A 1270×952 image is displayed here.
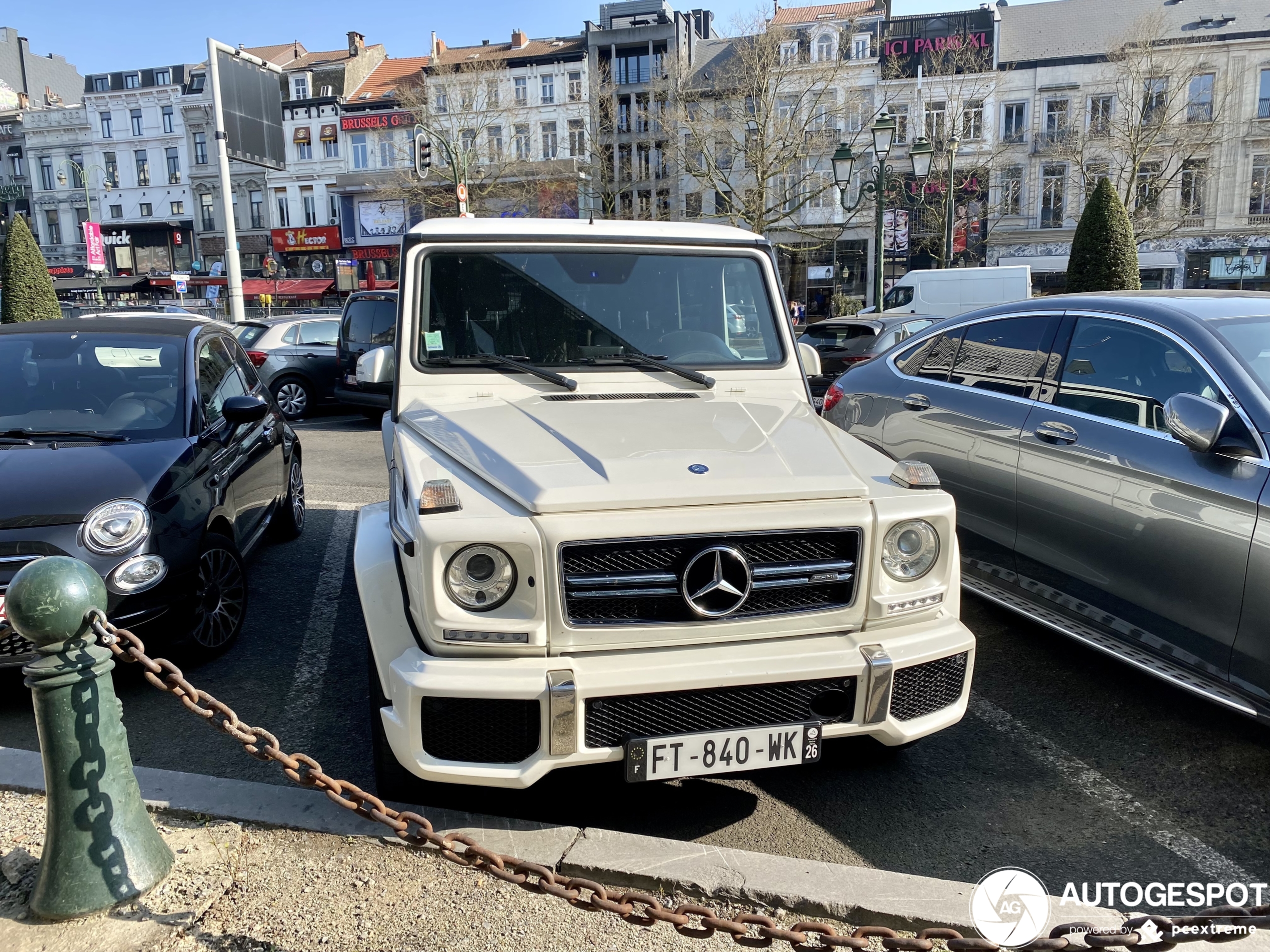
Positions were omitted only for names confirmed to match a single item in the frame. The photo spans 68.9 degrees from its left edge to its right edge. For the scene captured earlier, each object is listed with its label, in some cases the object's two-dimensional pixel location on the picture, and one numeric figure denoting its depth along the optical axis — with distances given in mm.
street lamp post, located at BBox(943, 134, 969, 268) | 25156
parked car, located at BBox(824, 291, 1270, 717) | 3338
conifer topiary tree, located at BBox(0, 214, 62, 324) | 18516
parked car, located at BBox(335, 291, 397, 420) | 12578
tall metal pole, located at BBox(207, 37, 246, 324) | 20609
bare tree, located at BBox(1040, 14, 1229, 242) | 33219
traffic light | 16766
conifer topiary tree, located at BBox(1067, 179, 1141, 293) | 18359
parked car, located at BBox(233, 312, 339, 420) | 14297
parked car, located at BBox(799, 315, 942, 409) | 13227
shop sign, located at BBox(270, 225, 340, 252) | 54219
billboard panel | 18875
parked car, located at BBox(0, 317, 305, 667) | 3908
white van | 22922
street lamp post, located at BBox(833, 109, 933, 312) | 17250
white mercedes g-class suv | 2590
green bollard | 2355
